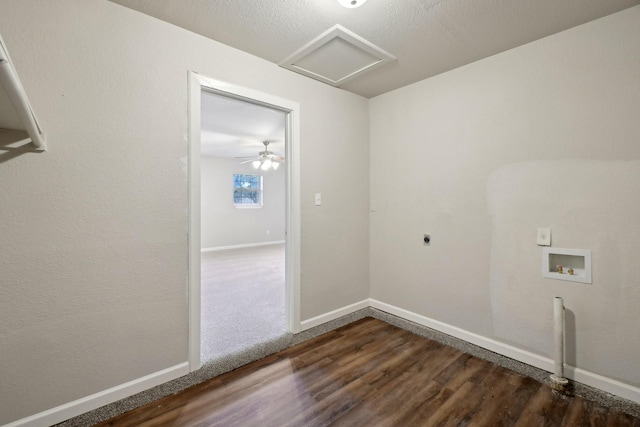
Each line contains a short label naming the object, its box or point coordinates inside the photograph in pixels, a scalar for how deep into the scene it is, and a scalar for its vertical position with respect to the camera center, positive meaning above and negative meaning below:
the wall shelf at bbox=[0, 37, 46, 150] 0.81 +0.41
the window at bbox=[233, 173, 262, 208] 7.80 +0.64
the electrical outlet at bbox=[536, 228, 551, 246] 1.98 -0.18
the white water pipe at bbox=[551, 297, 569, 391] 1.82 -0.89
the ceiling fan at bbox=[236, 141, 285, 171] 5.74 +1.15
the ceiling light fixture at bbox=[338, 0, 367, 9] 1.55 +1.17
